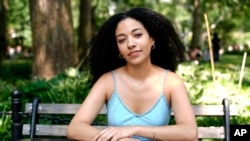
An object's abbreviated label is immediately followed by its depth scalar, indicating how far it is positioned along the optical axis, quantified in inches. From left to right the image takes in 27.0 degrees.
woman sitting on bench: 119.0
